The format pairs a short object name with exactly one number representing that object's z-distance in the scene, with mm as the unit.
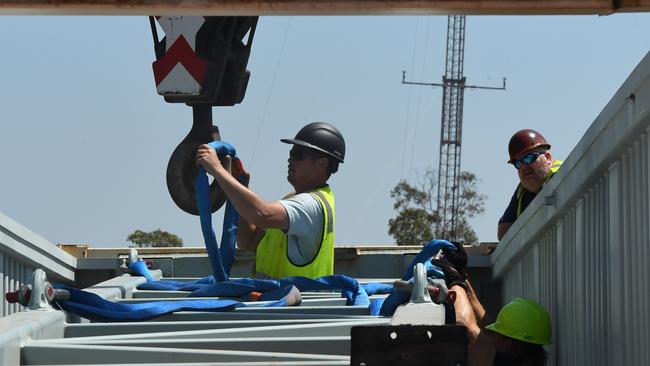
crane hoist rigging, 10125
